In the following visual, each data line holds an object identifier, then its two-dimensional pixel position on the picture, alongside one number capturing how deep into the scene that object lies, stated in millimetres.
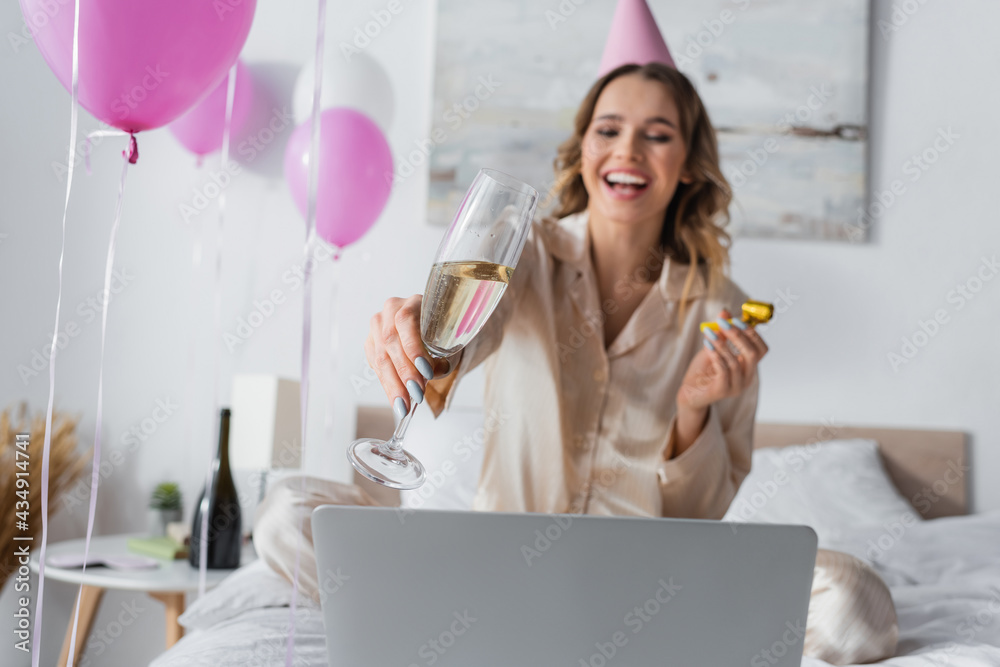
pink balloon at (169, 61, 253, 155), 2191
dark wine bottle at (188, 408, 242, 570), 1903
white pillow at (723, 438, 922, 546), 2049
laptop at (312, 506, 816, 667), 645
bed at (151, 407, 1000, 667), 1082
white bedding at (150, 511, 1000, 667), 1011
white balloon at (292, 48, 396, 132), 2211
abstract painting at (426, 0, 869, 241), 2469
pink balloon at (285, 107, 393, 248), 2021
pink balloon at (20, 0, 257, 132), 1012
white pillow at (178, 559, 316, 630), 1254
